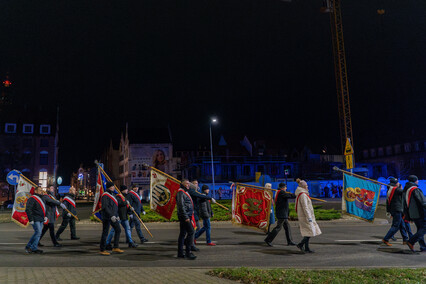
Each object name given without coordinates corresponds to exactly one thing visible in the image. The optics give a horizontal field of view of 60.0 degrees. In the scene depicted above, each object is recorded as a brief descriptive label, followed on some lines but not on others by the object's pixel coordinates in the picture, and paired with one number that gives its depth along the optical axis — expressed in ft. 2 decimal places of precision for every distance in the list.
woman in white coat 32.60
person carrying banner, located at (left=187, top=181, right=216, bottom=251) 36.11
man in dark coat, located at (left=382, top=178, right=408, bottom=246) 35.35
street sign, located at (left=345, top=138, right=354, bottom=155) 82.34
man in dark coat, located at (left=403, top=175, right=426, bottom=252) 32.58
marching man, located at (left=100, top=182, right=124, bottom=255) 33.32
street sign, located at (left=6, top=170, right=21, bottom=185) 62.46
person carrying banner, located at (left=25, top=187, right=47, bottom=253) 34.50
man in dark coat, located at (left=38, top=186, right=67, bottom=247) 38.11
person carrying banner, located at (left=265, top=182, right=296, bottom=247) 37.04
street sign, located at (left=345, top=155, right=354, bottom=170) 95.90
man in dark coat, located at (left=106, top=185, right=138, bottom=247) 36.94
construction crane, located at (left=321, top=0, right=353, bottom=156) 182.50
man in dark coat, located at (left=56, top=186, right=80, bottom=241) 43.62
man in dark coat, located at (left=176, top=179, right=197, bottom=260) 30.96
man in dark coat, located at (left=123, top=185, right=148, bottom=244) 40.75
